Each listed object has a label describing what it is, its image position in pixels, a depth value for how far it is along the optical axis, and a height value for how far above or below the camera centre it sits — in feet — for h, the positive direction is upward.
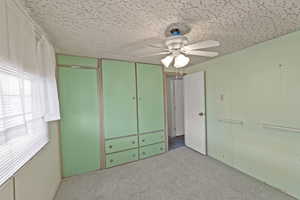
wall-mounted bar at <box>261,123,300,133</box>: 5.42 -1.50
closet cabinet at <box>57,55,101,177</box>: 7.43 -0.97
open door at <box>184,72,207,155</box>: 9.91 -1.25
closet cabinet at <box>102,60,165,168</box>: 8.53 -0.90
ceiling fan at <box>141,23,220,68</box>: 4.67 +1.98
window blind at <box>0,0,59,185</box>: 2.68 +0.34
